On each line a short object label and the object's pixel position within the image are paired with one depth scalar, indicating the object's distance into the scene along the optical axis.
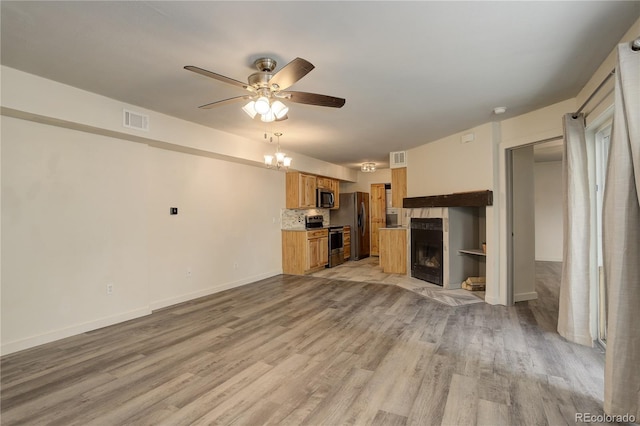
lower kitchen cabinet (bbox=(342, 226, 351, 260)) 8.11
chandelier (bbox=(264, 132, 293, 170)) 4.60
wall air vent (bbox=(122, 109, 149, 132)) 3.60
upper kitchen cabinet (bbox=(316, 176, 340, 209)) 7.66
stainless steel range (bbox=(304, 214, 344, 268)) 7.43
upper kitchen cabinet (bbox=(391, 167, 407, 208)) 6.40
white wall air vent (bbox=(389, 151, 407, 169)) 6.32
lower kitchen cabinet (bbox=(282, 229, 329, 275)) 6.57
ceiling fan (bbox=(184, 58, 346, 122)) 2.41
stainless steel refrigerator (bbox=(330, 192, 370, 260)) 8.39
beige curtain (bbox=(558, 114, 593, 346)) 3.01
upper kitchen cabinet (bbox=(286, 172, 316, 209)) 6.84
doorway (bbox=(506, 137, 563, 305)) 4.32
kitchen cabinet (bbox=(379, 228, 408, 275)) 6.38
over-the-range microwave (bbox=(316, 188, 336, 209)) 7.47
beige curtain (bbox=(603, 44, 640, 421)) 1.82
